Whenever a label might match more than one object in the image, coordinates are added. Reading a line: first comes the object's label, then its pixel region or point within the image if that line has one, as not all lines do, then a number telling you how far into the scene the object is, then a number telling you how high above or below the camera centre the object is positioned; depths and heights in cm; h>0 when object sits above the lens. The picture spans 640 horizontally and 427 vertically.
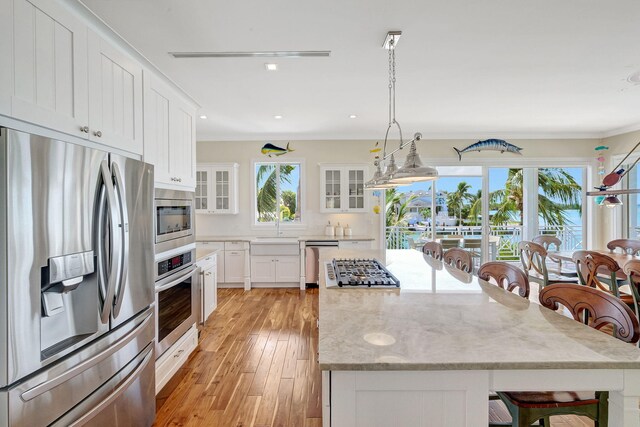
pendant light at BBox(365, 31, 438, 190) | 187 +26
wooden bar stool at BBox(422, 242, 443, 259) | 328 -43
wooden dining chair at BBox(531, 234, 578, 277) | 401 -79
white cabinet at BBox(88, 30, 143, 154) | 170 +70
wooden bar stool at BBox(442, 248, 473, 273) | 263 -44
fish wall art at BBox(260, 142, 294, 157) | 558 +111
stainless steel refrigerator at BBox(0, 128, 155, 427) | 112 -31
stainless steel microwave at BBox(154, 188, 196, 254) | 229 -6
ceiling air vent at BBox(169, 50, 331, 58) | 253 +131
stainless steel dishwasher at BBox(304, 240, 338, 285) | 510 -73
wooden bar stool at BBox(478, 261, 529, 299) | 190 -43
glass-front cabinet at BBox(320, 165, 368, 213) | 546 +39
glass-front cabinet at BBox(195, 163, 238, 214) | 540 +43
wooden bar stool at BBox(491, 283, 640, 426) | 127 -80
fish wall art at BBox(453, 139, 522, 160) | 549 +115
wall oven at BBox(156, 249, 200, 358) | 229 -71
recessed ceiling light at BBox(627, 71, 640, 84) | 287 +126
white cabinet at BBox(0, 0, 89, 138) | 122 +65
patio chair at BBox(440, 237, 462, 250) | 560 -57
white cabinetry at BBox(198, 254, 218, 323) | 334 -85
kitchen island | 103 -55
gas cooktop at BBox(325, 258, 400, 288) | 194 -45
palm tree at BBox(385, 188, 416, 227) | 600 +2
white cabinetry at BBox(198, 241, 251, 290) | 510 -82
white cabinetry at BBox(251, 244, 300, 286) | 507 -80
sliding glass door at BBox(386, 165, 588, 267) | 563 +8
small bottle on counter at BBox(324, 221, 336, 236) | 546 -34
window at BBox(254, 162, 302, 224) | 571 +34
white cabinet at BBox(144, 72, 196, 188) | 230 +66
